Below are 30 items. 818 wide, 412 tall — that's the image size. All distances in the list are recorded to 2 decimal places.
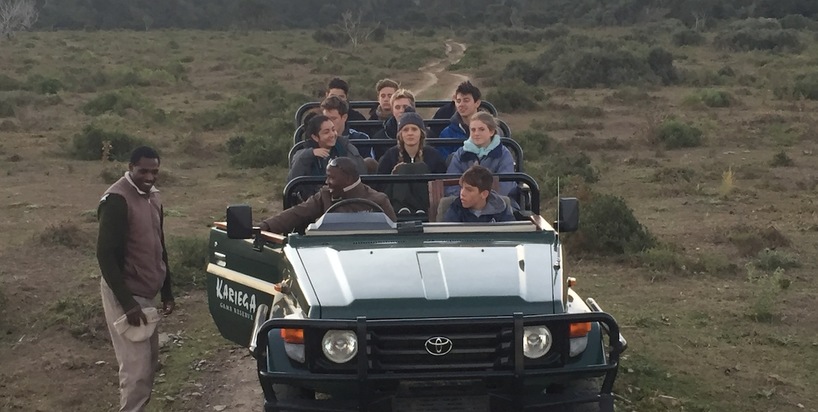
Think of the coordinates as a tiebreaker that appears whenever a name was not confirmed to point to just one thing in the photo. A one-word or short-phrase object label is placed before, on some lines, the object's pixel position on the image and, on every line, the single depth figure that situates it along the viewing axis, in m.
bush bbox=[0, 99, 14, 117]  22.88
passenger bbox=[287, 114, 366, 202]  6.74
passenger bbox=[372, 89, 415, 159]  8.59
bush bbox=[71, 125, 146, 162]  17.47
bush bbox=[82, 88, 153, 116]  23.94
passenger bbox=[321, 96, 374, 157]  7.72
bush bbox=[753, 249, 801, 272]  9.76
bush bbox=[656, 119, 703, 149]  18.44
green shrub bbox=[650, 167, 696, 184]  14.76
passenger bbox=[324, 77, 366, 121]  9.66
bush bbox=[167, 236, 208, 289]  9.23
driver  5.46
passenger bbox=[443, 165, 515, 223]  5.39
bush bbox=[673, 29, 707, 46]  47.81
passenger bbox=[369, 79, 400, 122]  9.59
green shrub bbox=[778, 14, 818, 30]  54.36
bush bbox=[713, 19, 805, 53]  42.28
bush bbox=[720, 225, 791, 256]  10.38
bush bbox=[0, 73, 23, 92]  28.89
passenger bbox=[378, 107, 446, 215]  6.48
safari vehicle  4.11
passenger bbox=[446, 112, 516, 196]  6.70
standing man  5.18
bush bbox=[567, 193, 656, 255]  10.34
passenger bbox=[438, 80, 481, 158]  8.26
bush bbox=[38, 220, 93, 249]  10.56
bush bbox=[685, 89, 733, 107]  24.73
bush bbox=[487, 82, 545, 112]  25.84
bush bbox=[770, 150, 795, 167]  16.11
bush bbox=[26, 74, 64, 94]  28.36
